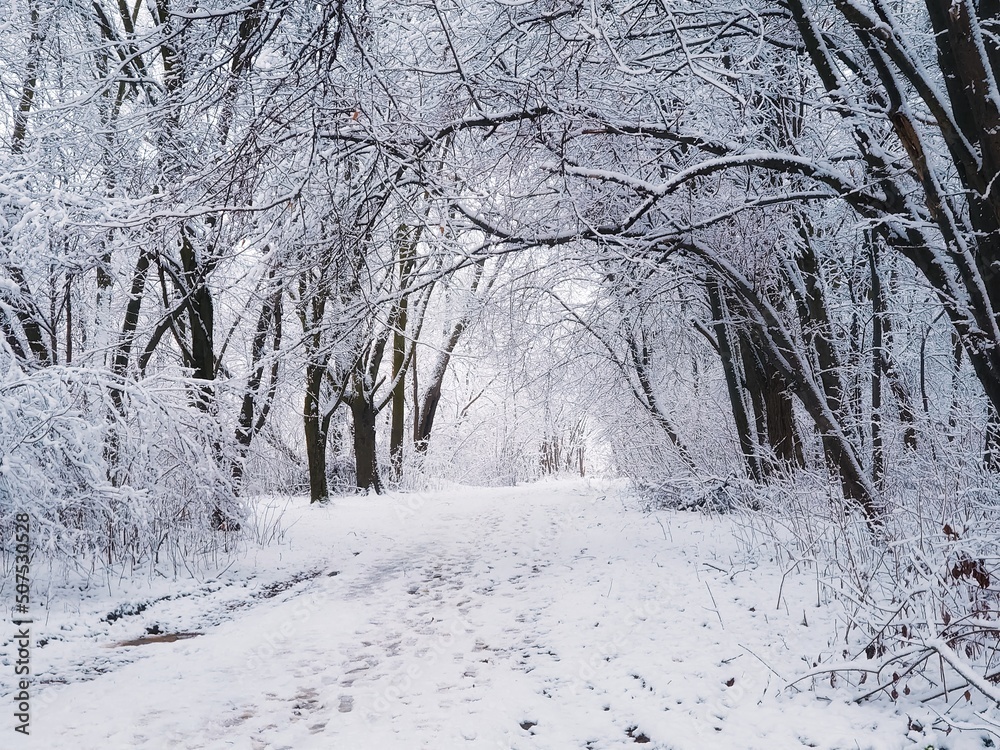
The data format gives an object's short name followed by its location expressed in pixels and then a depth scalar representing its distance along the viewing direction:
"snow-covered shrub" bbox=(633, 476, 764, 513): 7.80
